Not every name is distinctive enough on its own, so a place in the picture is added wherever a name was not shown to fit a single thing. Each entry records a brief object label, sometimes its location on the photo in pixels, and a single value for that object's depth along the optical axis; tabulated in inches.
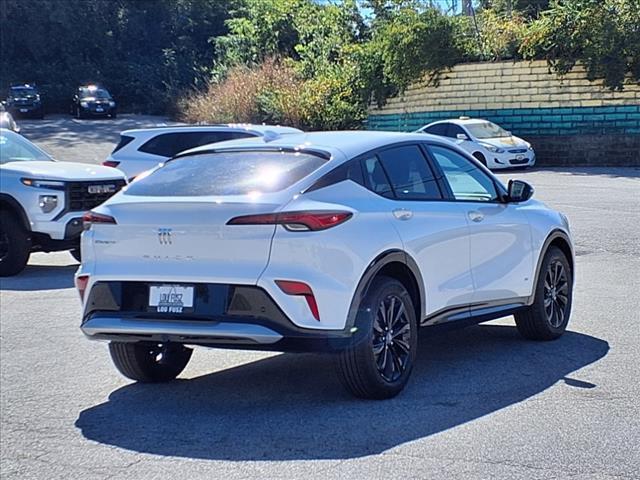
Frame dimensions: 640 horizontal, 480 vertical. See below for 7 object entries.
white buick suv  243.8
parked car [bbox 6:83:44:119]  1999.3
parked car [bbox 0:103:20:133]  776.7
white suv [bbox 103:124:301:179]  644.7
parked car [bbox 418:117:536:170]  1099.3
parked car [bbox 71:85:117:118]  2015.3
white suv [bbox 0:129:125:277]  514.9
